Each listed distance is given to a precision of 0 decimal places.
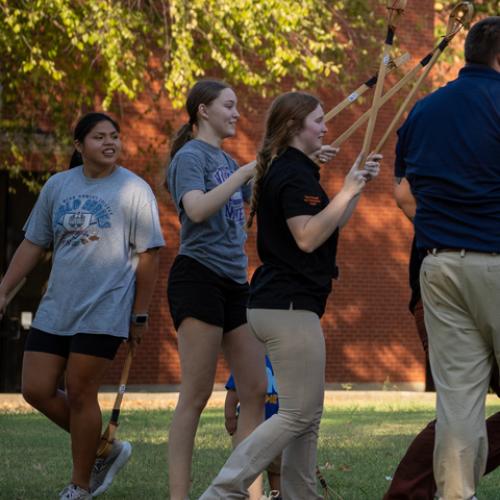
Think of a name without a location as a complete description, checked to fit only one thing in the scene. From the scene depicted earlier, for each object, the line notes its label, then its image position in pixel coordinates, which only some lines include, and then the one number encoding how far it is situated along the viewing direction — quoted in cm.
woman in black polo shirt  1111
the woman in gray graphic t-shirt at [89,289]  1380
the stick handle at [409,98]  1142
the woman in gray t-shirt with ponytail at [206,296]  1262
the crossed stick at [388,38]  1156
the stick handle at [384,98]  1184
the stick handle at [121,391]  1464
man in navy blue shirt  1064
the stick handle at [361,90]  1202
